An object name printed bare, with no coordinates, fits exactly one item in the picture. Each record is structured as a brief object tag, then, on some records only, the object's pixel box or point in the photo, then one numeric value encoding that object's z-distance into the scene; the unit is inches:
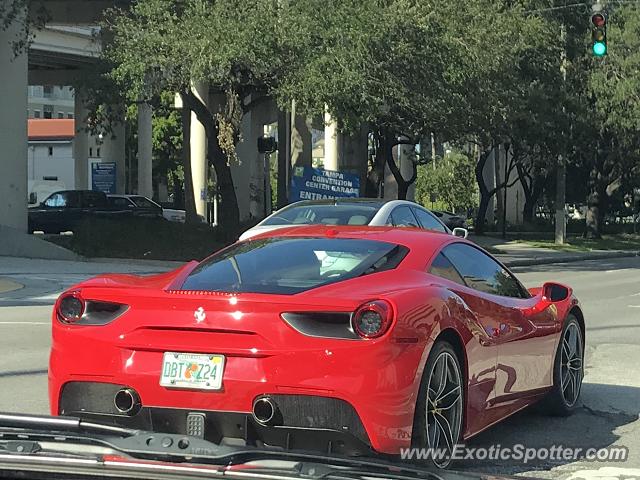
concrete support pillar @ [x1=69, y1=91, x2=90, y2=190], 2395.4
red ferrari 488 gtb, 206.2
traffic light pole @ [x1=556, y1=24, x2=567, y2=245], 1460.4
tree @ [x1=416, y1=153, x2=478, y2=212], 2728.8
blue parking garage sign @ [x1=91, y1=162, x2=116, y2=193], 2012.8
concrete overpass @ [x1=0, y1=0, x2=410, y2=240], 1115.9
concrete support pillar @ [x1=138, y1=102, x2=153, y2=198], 2251.5
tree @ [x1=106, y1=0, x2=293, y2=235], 915.4
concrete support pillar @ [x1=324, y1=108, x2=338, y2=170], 1760.6
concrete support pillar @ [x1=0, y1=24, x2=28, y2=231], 1109.7
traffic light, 868.6
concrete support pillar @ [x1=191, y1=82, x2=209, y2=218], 1792.6
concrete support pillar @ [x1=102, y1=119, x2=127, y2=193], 2130.3
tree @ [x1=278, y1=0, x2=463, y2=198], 908.0
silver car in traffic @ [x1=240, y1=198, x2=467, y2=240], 568.7
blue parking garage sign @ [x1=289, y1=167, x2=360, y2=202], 1109.1
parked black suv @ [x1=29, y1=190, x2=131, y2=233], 1501.0
